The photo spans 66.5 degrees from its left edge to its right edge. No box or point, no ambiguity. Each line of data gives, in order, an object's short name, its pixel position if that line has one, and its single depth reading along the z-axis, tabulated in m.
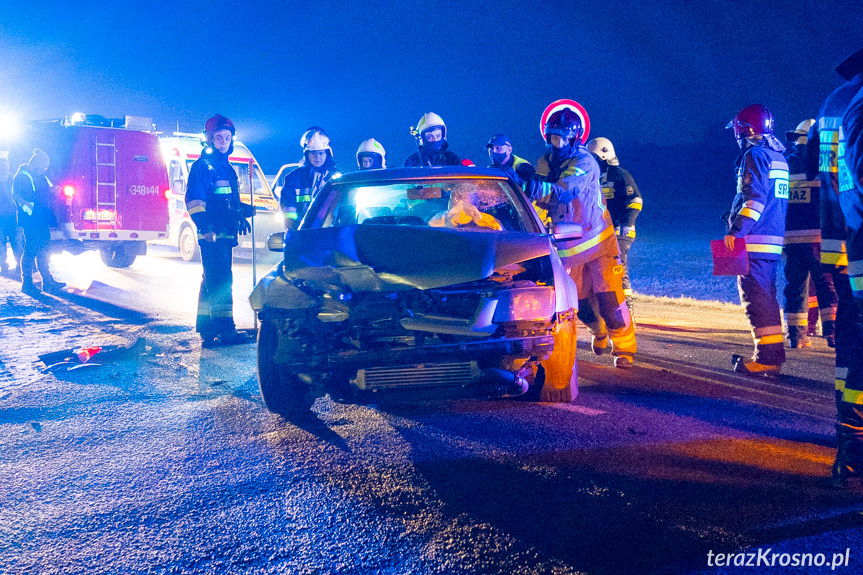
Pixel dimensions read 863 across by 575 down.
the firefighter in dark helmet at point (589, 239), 5.20
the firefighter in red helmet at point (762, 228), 4.96
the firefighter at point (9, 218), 11.16
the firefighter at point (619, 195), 7.27
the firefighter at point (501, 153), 6.17
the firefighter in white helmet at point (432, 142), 6.91
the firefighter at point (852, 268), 2.76
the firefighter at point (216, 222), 6.38
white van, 13.91
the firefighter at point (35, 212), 9.95
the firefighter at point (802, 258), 6.02
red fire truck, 11.96
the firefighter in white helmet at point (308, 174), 6.93
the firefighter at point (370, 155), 7.52
